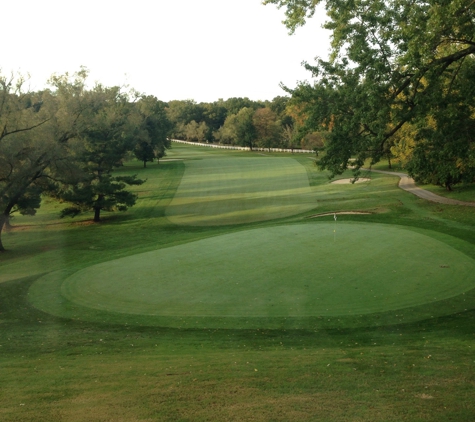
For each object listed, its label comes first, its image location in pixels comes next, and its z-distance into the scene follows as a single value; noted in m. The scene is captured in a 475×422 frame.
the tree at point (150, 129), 72.88
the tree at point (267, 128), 102.81
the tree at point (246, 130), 103.50
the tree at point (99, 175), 34.22
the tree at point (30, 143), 25.31
